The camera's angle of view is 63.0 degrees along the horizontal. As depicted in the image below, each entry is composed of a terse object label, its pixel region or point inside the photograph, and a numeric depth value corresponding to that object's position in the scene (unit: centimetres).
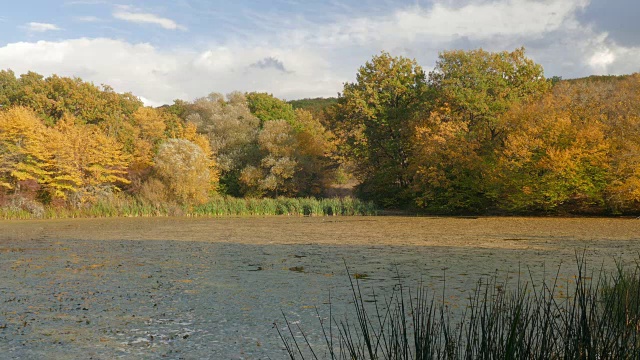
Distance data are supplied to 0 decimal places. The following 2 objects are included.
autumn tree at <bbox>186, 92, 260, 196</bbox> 3441
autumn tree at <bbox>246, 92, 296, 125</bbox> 4400
